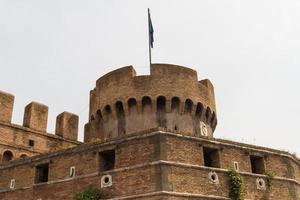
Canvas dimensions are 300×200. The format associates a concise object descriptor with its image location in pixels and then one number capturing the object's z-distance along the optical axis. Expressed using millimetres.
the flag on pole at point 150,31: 22962
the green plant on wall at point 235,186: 15680
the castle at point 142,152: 15141
